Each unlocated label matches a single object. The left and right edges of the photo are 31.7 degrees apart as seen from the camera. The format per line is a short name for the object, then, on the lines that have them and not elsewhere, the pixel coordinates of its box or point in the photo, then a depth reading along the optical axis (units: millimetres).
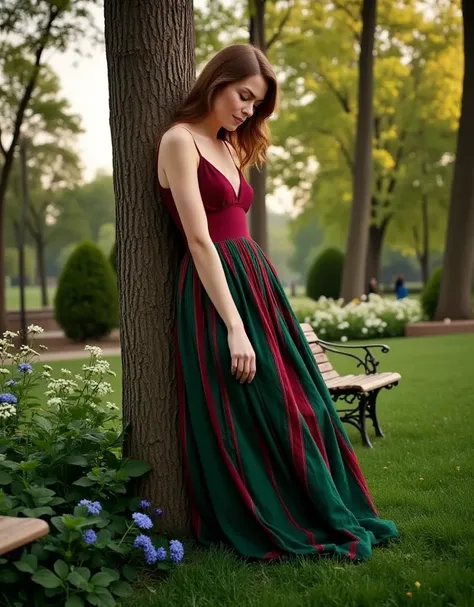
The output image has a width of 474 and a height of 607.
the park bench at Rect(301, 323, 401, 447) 6141
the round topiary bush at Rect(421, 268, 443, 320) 17312
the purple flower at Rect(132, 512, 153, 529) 3129
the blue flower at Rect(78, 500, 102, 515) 3068
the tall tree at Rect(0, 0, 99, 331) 16969
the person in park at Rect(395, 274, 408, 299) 24909
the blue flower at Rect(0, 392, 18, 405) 3660
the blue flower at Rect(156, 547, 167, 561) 3219
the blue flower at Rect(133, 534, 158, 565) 3139
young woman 3434
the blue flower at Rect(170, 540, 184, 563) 3256
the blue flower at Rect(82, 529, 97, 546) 2918
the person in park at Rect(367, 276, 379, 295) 26712
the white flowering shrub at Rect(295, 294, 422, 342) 15812
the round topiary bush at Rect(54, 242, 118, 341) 17156
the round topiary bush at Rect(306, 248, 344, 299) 26808
